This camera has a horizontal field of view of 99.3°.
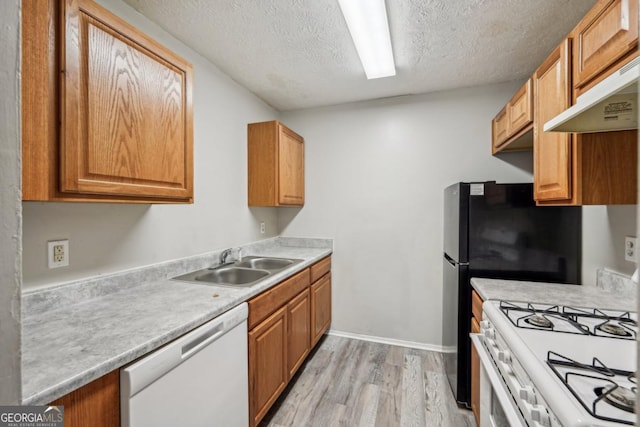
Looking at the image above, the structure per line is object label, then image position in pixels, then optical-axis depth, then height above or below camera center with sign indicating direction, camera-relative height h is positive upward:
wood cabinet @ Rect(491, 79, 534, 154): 1.71 +0.62
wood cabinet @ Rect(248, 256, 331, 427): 1.53 -0.85
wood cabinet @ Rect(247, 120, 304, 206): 2.50 +0.44
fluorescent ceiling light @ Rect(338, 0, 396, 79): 1.48 +1.12
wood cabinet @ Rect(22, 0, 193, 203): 0.87 +0.39
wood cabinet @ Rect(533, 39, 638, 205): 1.22 +0.24
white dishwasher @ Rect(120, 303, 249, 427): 0.87 -0.65
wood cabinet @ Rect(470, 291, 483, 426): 1.59 -0.91
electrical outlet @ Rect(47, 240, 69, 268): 1.18 -0.19
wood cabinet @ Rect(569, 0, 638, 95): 0.97 +0.67
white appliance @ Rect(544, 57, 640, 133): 0.60 +0.32
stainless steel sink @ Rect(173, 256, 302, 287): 1.88 -0.46
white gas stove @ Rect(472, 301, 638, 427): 0.67 -0.47
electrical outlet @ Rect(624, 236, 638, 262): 1.42 -0.20
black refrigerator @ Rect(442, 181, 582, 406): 1.78 -0.22
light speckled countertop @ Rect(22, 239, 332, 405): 0.73 -0.43
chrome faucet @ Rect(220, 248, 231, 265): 2.17 -0.37
